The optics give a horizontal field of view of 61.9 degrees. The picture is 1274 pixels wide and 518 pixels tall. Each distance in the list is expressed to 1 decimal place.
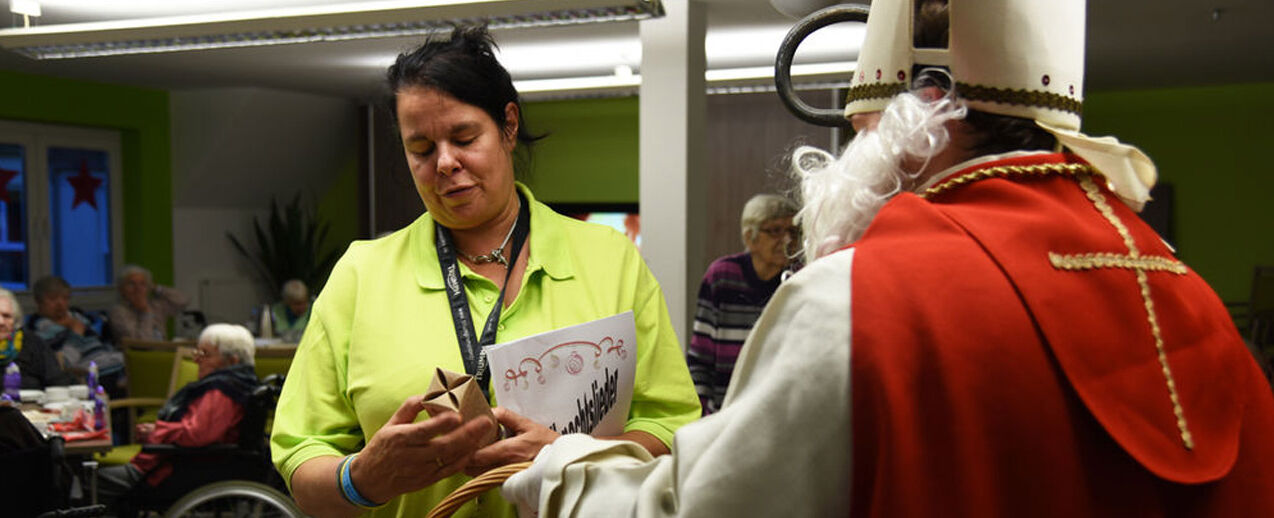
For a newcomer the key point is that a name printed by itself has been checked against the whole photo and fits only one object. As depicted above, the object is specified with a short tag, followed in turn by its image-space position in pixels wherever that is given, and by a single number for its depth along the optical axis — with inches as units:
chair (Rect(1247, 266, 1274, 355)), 302.8
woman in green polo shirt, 57.0
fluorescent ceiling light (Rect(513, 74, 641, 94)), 267.6
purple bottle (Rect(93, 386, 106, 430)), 172.7
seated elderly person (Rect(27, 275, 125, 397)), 248.8
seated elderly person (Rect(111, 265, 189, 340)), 288.7
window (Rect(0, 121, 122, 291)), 325.4
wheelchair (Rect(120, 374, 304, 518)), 166.9
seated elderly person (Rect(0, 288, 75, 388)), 190.1
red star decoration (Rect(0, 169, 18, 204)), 323.0
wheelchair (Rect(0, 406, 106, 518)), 135.8
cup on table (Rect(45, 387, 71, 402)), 175.9
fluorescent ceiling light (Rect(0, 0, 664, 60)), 166.7
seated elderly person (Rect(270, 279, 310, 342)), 304.7
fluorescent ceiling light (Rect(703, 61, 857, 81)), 241.9
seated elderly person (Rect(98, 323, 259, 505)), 168.2
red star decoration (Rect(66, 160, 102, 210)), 348.5
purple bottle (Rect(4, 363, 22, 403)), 175.6
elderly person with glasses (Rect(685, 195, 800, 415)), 145.0
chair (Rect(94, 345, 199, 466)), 212.1
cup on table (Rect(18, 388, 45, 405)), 176.7
